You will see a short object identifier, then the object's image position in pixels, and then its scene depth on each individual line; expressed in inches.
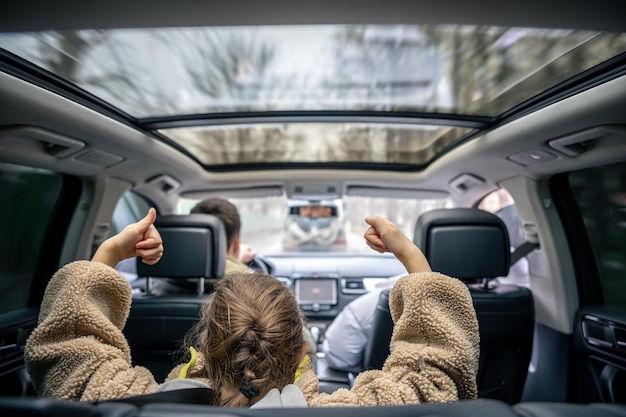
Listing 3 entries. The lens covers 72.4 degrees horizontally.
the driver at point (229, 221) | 102.4
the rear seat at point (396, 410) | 29.6
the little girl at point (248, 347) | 41.1
